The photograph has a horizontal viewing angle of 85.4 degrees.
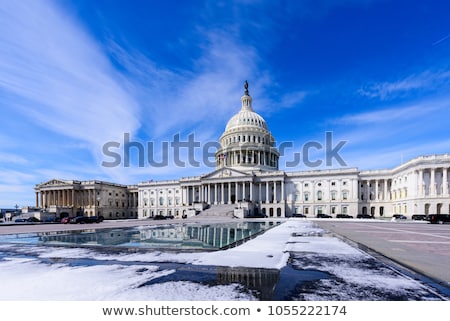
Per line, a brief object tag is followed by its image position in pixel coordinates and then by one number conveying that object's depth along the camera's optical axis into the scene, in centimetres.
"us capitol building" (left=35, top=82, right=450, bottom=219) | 5991
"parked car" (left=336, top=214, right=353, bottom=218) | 6619
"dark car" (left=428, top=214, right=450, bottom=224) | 4147
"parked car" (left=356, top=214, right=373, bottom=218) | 6454
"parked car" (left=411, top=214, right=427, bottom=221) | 5102
